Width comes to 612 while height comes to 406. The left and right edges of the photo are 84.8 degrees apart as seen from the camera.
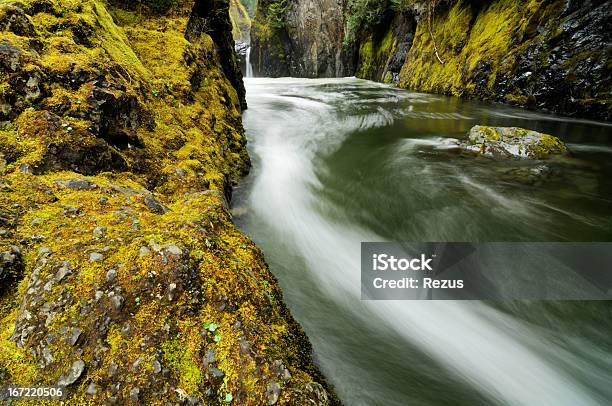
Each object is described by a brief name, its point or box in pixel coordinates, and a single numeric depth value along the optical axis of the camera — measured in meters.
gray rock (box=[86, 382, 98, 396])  1.52
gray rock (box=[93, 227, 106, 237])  2.11
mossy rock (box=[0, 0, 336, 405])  1.61
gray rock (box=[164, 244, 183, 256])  2.02
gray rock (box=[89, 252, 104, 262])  1.90
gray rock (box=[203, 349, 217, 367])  1.69
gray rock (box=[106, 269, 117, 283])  1.83
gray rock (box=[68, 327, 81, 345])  1.62
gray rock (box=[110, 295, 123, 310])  1.76
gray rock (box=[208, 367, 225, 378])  1.65
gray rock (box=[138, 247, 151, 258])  1.97
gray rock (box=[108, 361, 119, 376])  1.57
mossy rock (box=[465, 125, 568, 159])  7.04
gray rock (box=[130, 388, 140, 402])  1.52
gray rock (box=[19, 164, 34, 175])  2.55
